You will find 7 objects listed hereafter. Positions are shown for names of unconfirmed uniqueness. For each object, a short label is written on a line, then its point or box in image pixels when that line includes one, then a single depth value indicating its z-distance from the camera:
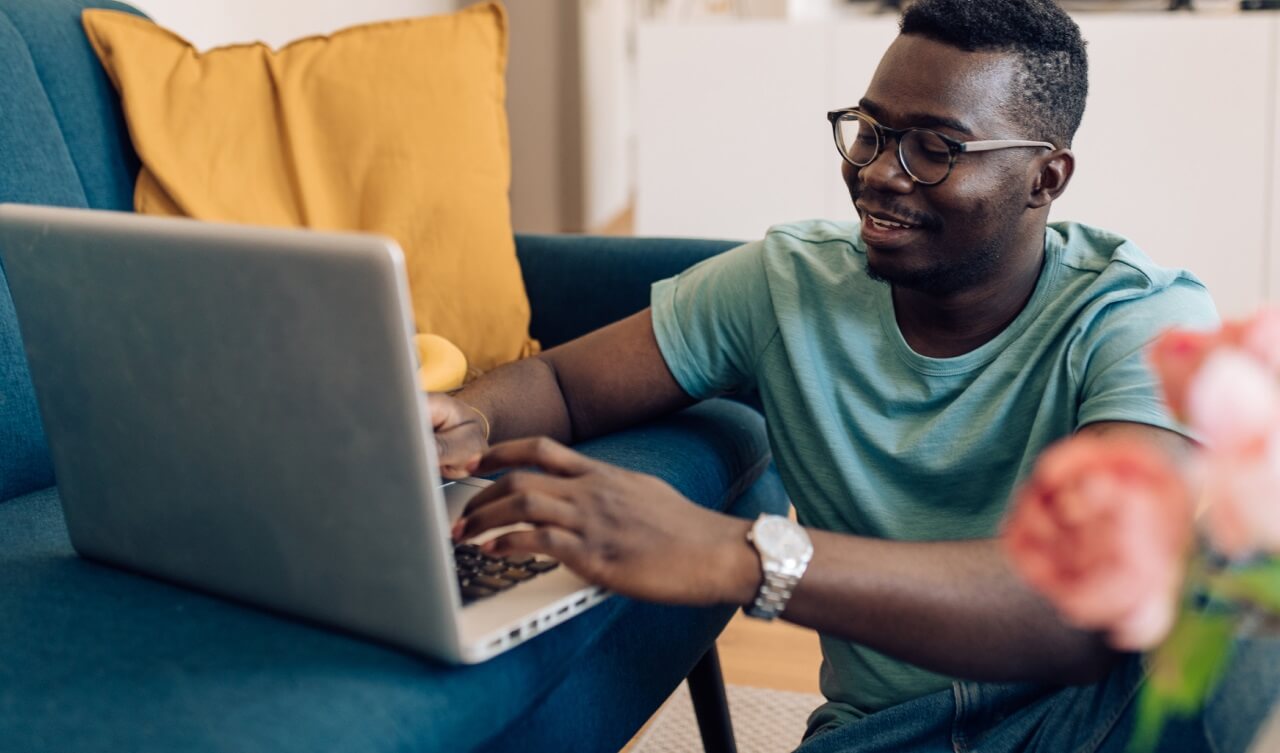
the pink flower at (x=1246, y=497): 0.44
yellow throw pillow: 1.61
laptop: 0.74
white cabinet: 3.08
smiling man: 0.93
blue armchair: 0.82
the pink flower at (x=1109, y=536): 0.44
